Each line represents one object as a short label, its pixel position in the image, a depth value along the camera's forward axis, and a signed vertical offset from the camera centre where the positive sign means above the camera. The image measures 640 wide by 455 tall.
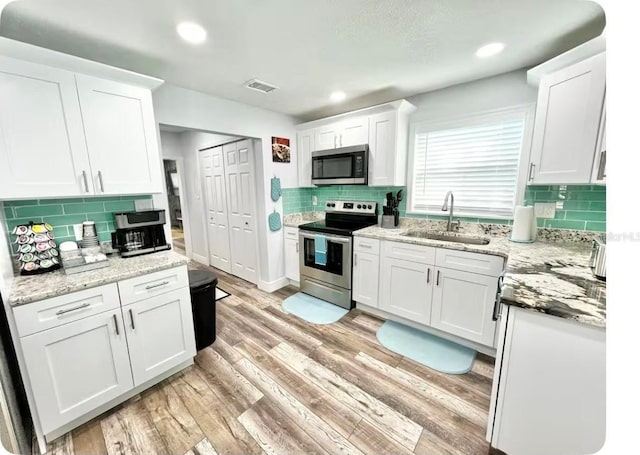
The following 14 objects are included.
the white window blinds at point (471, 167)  2.21 +0.21
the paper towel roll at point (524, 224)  1.94 -0.31
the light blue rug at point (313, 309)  2.58 -1.37
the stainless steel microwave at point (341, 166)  2.66 +0.28
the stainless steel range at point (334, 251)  2.66 -0.72
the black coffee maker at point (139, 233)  1.77 -0.32
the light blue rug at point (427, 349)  1.90 -1.39
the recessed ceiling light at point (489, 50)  1.62 +0.96
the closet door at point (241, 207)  3.15 -0.23
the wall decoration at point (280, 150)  3.06 +0.53
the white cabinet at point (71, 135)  1.30 +0.36
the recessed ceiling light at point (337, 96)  2.50 +1.00
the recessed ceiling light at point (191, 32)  1.36 +0.94
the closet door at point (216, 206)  3.62 -0.24
